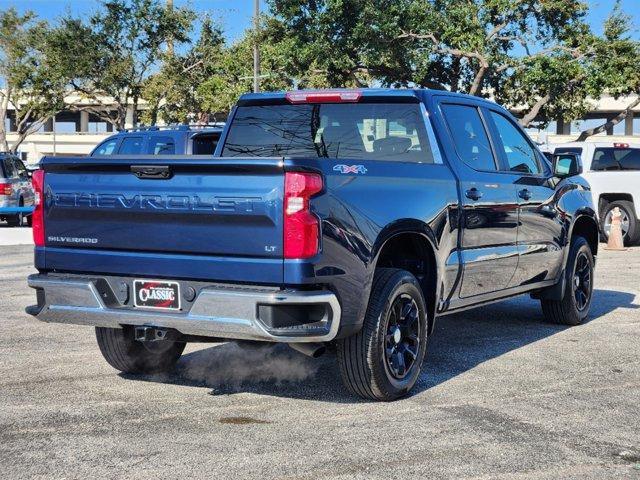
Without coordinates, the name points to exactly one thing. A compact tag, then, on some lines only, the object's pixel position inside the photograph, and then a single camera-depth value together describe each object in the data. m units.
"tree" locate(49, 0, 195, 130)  39.28
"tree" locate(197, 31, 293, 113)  42.41
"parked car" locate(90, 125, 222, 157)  14.80
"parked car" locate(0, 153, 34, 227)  24.47
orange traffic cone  18.16
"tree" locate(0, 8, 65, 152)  43.56
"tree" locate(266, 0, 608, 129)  31.19
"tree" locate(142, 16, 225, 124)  41.81
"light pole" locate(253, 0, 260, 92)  36.31
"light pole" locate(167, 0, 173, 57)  40.47
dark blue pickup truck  5.33
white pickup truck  18.78
